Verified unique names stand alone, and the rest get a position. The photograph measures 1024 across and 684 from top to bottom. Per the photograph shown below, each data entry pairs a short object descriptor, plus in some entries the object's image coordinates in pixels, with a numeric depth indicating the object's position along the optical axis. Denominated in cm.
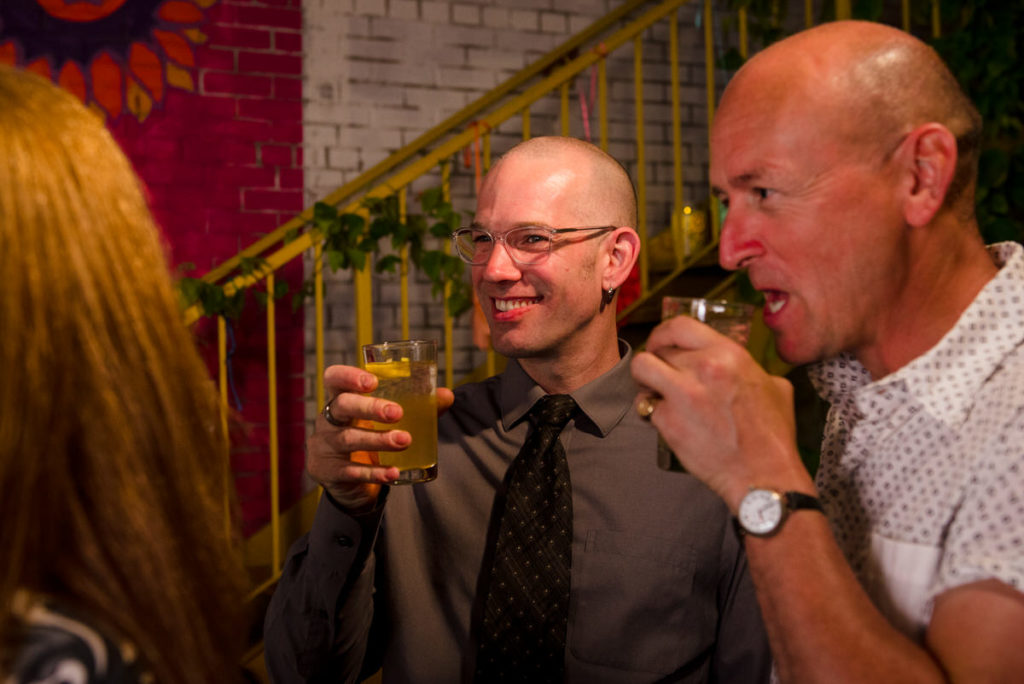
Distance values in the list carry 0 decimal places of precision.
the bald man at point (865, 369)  79
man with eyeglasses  133
